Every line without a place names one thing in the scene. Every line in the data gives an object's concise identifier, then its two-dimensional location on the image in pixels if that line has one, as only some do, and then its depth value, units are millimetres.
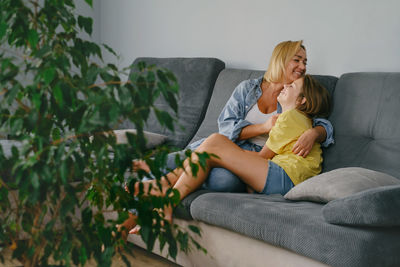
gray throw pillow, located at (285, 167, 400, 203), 1781
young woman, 2500
